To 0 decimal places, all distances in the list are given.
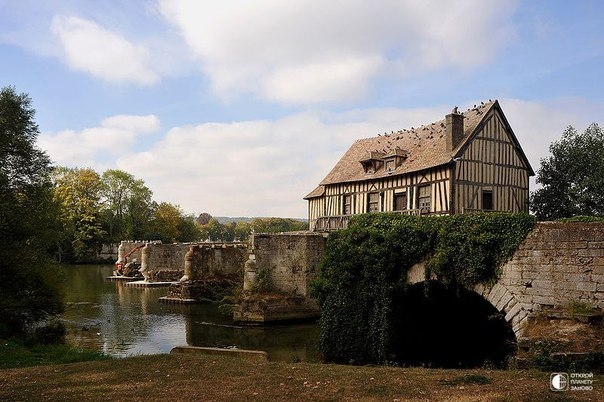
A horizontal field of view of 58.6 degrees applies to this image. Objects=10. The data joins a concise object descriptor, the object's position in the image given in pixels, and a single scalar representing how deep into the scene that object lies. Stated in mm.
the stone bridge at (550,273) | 8859
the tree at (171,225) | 61156
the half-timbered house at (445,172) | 19281
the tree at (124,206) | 55625
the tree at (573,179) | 22216
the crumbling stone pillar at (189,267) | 25578
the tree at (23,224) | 12867
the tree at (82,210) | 51312
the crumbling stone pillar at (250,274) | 19281
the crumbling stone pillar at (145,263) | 35100
